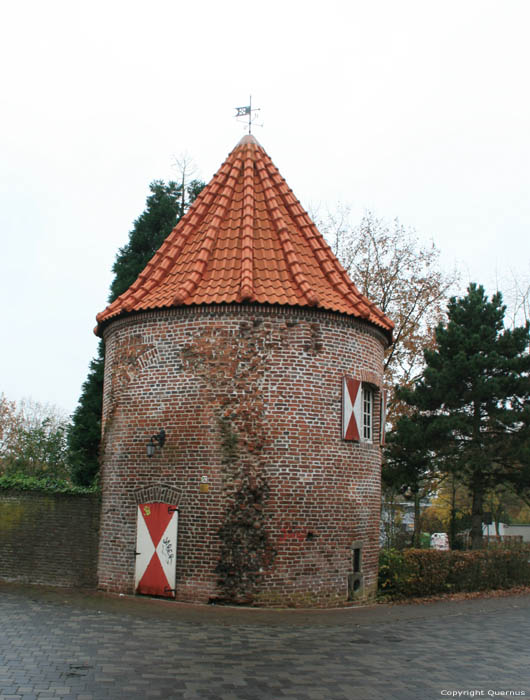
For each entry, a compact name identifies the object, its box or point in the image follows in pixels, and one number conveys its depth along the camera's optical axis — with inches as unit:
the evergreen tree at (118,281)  839.1
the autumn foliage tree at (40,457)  949.2
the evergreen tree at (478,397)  805.2
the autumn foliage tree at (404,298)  1102.4
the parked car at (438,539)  1440.0
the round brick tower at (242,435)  508.7
